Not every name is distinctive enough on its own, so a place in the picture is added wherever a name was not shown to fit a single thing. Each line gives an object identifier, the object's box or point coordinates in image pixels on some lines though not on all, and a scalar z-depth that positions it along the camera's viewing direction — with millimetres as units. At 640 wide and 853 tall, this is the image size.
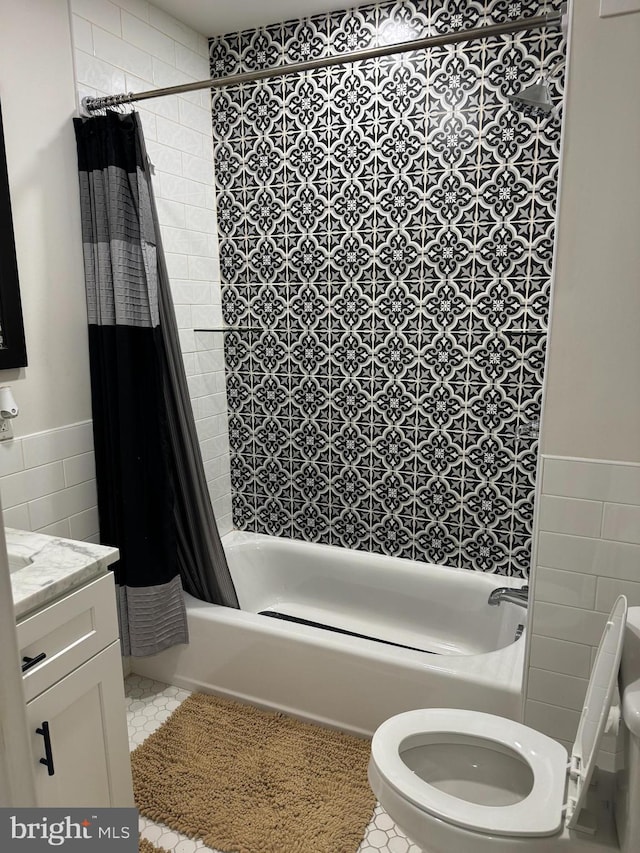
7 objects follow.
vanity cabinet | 1409
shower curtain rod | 1672
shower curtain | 2197
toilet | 1286
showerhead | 1914
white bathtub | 2111
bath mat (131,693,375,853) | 1853
